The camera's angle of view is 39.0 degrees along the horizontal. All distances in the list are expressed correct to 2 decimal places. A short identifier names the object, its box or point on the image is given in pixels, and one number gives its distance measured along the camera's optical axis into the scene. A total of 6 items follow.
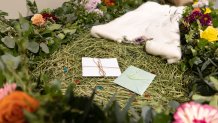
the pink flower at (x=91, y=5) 1.48
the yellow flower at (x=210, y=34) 1.21
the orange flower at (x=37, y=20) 1.28
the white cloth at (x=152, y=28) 1.25
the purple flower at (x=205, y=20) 1.30
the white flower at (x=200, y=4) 1.45
